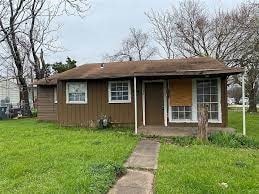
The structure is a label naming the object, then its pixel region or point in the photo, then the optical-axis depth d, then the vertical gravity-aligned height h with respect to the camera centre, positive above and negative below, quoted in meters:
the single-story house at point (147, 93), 8.69 +0.24
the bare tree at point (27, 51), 12.92 +4.08
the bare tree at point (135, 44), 26.49 +7.74
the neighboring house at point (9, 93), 22.90 +0.87
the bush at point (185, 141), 6.63 -1.51
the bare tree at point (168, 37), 20.88 +6.77
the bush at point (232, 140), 6.52 -1.49
